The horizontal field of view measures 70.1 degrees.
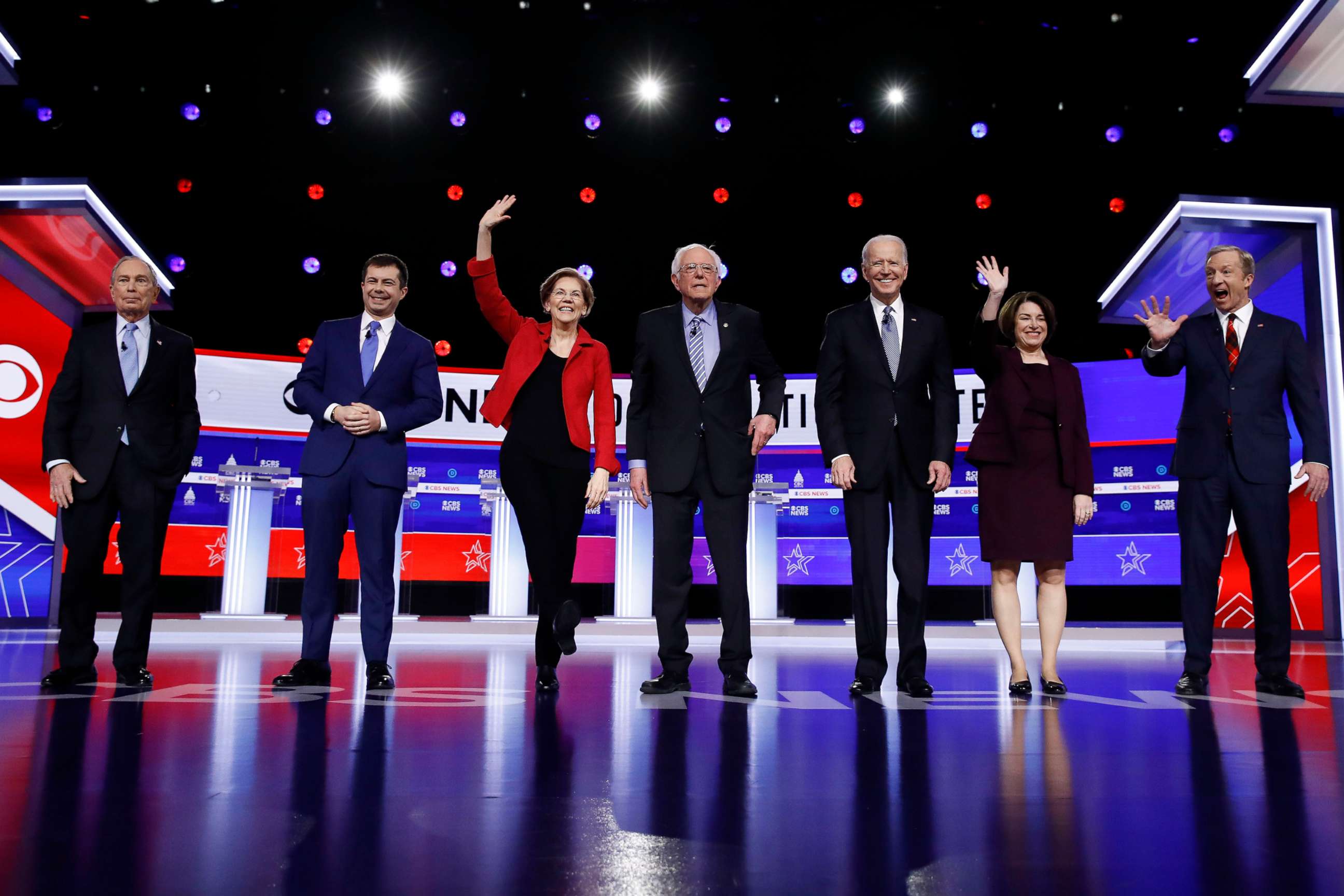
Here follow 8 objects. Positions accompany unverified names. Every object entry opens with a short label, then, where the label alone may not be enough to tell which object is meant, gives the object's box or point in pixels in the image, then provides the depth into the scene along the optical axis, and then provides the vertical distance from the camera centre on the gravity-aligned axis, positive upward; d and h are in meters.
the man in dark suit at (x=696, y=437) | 3.01 +0.48
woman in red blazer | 3.15 +0.50
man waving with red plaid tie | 3.26 +0.53
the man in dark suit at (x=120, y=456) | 3.06 +0.41
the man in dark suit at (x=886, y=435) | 3.04 +0.50
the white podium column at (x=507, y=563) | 6.85 +0.17
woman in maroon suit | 3.11 +0.42
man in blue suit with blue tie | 3.07 +0.41
